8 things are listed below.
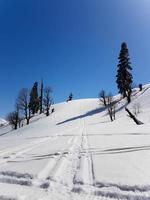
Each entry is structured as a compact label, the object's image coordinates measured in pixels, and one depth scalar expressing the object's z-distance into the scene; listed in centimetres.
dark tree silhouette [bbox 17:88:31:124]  3674
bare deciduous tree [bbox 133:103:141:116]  2739
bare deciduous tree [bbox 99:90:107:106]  3910
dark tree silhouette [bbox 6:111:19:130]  3720
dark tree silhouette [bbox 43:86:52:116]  4262
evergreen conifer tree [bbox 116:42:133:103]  3364
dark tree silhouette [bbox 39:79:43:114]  4775
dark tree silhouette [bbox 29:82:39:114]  4949
